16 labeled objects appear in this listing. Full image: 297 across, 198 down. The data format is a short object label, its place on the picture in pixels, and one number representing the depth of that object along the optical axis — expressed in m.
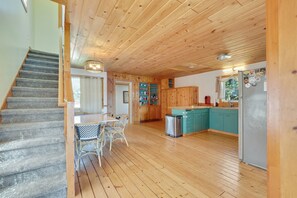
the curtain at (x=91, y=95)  5.39
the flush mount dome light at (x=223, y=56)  3.58
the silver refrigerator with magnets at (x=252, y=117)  2.36
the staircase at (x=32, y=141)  1.49
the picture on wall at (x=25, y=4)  2.72
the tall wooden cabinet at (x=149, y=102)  7.18
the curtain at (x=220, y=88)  5.36
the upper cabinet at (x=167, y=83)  7.62
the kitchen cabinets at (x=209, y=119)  4.42
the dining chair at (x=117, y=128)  3.28
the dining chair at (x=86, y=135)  2.44
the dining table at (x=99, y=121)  2.65
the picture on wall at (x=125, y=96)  8.66
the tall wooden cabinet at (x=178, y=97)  6.20
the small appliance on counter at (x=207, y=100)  5.75
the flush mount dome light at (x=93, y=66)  3.08
